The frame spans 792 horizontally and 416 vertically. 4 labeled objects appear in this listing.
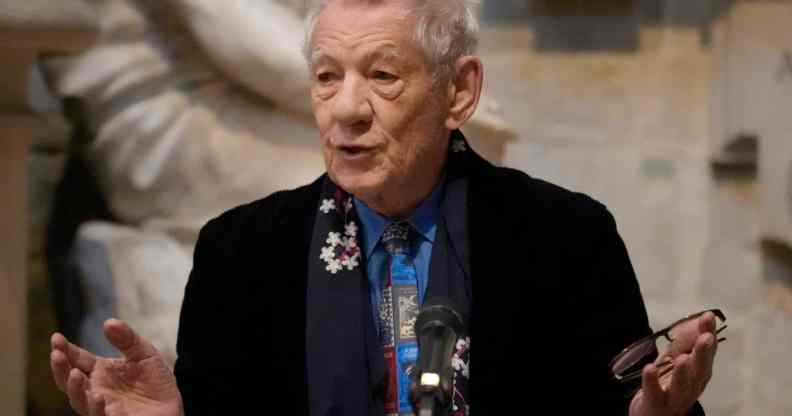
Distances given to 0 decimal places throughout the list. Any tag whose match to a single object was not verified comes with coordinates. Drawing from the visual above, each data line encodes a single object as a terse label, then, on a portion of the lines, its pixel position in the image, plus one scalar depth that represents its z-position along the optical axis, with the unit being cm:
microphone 395
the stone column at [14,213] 739
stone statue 824
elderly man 482
